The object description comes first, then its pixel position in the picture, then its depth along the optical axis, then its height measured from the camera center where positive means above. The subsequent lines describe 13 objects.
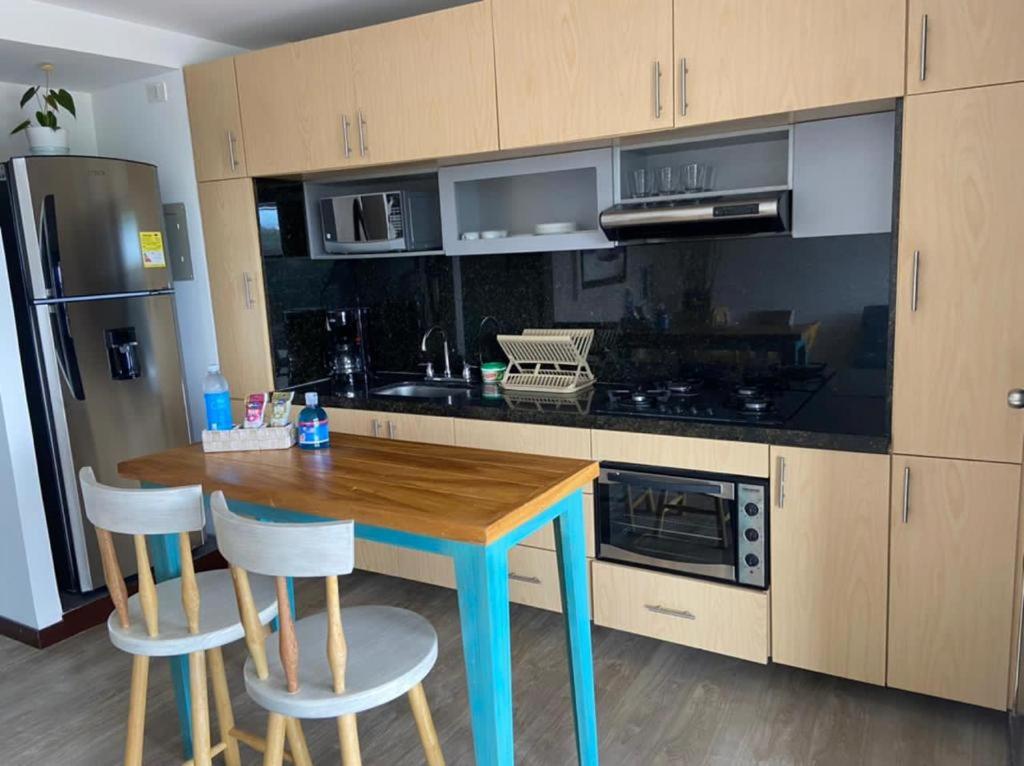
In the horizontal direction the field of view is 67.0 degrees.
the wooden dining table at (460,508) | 1.58 -0.53
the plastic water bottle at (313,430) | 2.25 -0.46
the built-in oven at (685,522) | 2.46 -0.90
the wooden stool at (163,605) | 1.71 -0.79
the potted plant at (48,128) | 3.17 +0.64
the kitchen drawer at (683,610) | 2.49 -1.20
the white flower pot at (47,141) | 3.16 +0.58
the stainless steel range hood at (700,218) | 2.49 +0.10
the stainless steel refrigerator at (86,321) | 3.02 -0.16
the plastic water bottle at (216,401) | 2.32 -0.38
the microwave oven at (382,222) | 3.33 +0.19
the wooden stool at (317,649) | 1.44 -0.81
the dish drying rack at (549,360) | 3.16 -0.43
